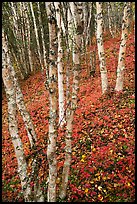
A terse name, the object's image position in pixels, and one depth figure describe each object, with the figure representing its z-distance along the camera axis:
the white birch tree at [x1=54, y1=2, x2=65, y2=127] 7.49
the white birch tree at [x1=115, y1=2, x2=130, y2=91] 7.77
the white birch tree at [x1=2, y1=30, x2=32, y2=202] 4.13
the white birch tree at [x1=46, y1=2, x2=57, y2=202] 3.22
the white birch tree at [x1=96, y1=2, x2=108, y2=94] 8.41
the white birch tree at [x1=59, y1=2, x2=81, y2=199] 3.72
